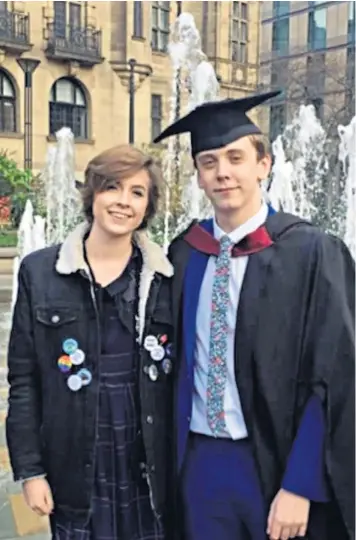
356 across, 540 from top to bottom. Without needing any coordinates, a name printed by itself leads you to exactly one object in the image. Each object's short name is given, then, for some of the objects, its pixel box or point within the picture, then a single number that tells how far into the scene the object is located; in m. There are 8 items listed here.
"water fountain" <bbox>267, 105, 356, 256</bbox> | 10.81
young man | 1.72
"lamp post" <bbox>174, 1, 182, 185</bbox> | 15.88
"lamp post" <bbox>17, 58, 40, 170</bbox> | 21.09
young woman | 1.87
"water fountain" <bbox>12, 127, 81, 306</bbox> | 10.42
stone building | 21.45
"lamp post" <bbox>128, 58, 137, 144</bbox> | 20.98
